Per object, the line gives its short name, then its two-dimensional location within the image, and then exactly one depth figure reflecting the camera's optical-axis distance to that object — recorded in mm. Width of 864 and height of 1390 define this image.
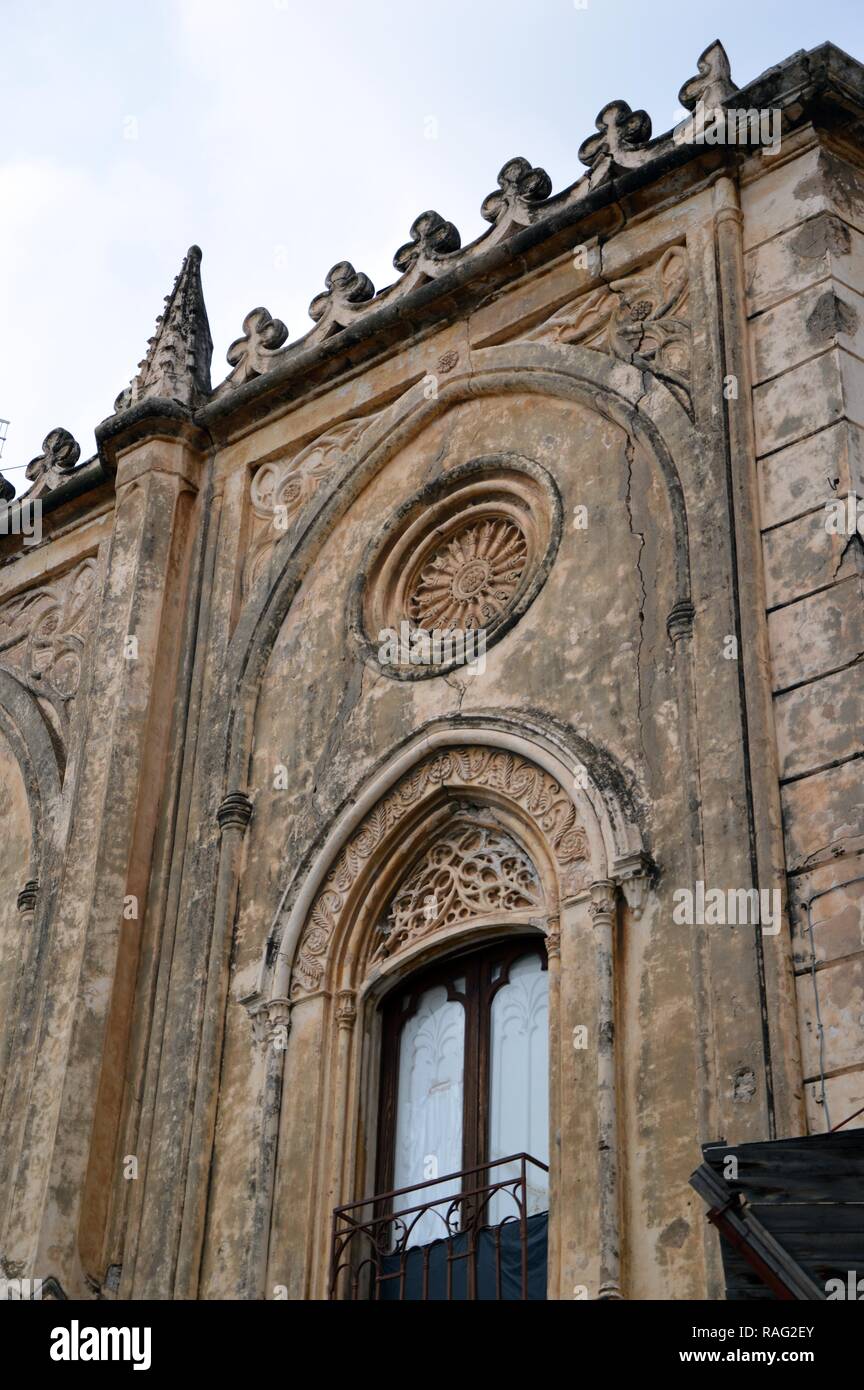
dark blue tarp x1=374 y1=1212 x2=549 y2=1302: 10875
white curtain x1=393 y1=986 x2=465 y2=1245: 11656
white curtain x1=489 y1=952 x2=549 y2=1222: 11359
